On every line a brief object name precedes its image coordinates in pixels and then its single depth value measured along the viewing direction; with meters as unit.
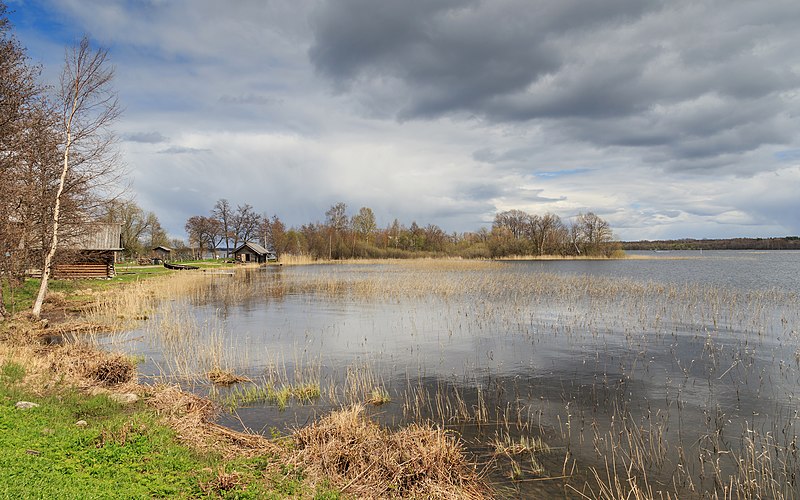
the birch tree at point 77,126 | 19.14
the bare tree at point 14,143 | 16.31
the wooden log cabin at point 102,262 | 36.22
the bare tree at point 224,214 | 107.69
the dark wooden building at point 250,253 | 83.33
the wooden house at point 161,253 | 92.03
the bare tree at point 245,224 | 108.56
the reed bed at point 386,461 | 6.50
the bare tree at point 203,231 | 108.06
